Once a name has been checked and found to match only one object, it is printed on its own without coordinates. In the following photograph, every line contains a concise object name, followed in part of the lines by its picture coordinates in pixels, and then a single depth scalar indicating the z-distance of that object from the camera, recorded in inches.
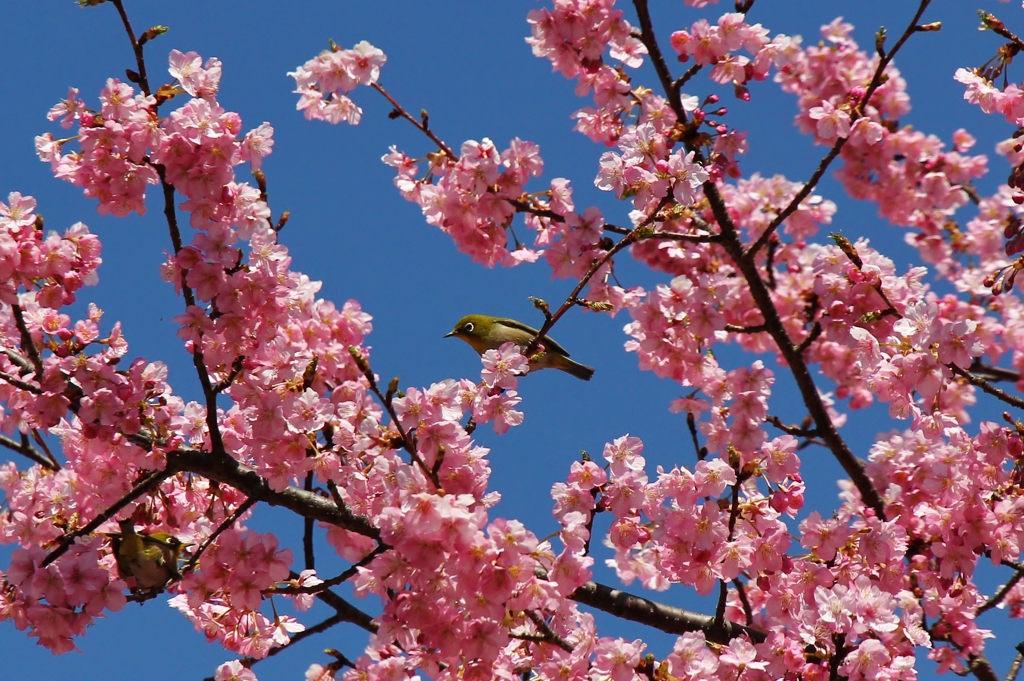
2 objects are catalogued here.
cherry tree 316.2
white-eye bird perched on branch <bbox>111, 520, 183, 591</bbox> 343.0
